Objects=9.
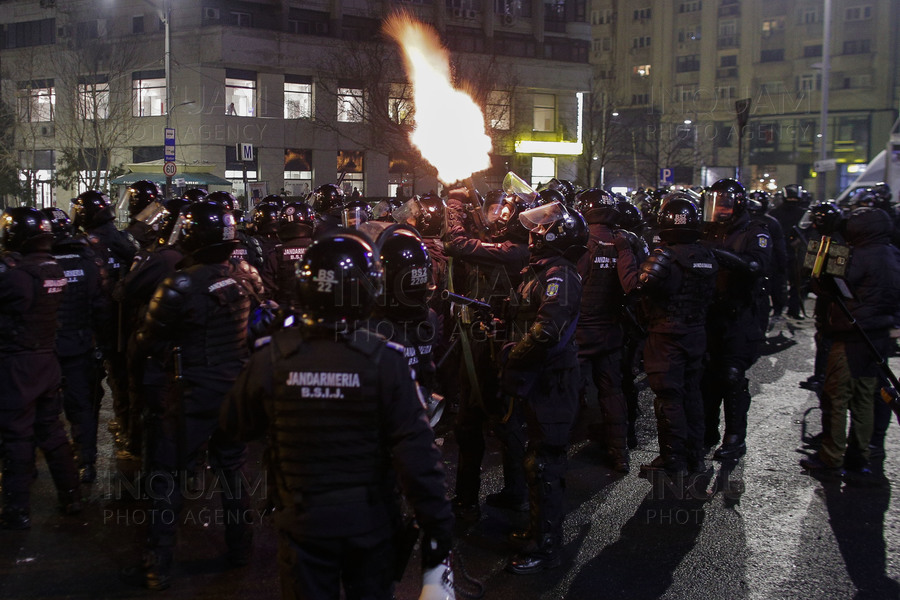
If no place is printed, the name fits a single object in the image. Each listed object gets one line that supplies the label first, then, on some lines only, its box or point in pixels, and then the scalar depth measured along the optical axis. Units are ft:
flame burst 27.91
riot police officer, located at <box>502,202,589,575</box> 15.96
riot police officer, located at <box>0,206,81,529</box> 17.42
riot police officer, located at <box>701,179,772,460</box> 23.73
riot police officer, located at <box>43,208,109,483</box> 19.99
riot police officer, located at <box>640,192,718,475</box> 21.31
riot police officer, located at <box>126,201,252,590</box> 14.92
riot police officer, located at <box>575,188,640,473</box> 22.65
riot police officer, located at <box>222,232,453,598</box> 9.31
